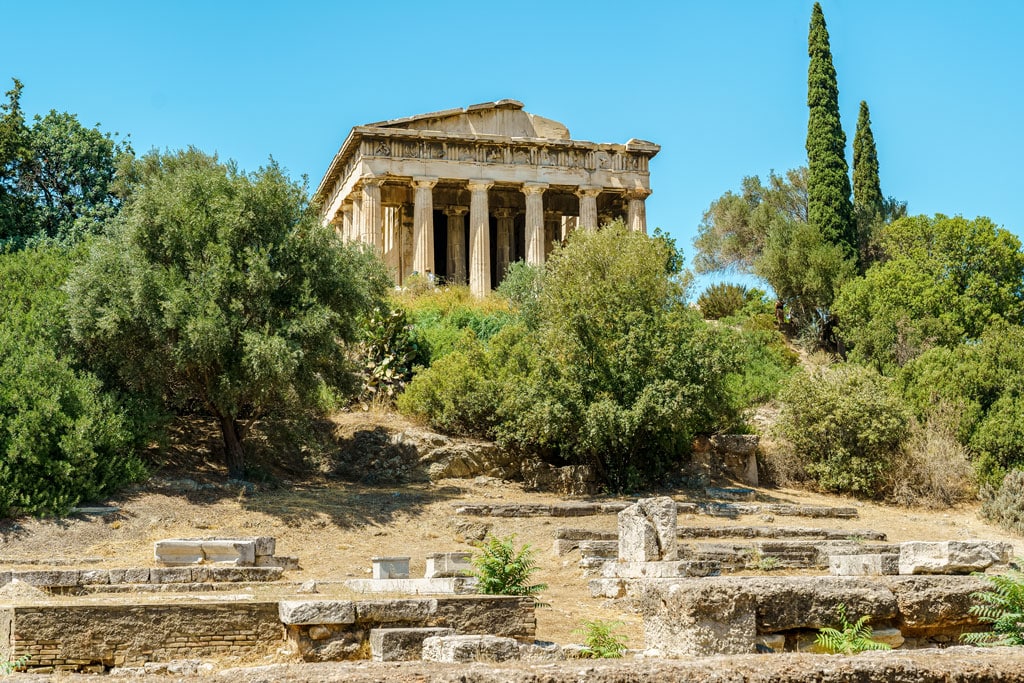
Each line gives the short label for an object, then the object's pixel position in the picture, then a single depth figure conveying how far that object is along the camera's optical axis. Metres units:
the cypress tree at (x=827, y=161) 37.50
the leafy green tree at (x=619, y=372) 21.59
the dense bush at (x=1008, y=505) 22.00
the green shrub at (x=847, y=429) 23.92
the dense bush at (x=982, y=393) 24.03
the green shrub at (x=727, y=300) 39.28
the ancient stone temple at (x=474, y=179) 38.38
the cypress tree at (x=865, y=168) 44.12
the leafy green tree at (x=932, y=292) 30.42
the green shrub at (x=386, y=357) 26.27
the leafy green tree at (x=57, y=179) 33.19
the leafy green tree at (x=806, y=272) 36.56
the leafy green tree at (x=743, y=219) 44.19
